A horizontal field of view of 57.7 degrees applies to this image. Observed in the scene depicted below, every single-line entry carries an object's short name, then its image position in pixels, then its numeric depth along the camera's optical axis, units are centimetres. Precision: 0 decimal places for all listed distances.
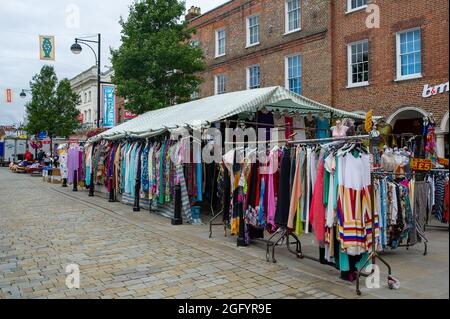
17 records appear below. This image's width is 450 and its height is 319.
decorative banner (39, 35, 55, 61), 1733
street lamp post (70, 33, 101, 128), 1972
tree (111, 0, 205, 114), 1795
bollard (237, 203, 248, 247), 691
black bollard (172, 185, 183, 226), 923
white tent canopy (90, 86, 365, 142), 933
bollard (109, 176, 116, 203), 1369
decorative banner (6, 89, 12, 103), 3238
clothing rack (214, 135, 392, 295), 467
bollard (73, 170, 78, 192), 1758
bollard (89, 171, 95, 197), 1546
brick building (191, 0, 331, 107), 1841
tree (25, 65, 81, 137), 3316
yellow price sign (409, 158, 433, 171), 732
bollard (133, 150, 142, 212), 1143
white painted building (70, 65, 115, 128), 4715
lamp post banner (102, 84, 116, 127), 3219
